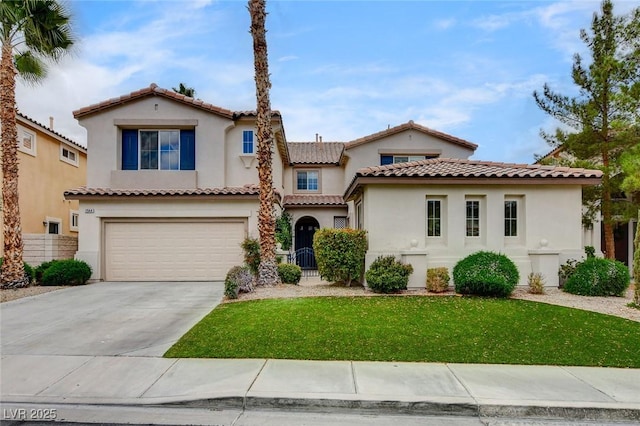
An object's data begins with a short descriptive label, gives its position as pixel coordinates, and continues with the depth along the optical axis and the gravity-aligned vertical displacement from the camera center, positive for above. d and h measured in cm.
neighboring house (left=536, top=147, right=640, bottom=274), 1720 -104
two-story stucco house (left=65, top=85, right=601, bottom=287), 1245 +49
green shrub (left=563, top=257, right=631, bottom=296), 1118 -195
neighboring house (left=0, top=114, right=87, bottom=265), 1541 +140
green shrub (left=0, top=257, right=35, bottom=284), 1388 -201
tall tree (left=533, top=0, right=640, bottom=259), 1420 +428
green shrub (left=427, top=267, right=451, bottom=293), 1152 -199
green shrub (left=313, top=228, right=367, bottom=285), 1215 -120
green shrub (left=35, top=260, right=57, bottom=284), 1426 -201
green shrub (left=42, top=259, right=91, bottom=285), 1402 -211
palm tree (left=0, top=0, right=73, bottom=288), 1338 +440
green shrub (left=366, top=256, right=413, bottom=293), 1143 -183
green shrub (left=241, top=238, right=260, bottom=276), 1316 -135
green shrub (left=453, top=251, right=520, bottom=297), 1059 -173
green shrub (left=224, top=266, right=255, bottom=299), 1098 -197
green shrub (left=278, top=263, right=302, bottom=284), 1295 -200
